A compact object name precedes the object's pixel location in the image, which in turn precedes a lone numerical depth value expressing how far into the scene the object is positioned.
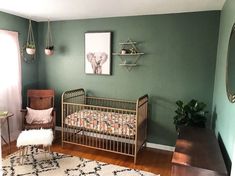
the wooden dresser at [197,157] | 1.57
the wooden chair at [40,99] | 3.88
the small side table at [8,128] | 3.09
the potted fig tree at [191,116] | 2.77
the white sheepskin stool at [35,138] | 2.79
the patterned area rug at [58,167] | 2.71
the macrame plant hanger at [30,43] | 3.69
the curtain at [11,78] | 3.41
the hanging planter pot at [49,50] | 3.82
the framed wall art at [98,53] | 3.69
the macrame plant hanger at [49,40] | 4.06
